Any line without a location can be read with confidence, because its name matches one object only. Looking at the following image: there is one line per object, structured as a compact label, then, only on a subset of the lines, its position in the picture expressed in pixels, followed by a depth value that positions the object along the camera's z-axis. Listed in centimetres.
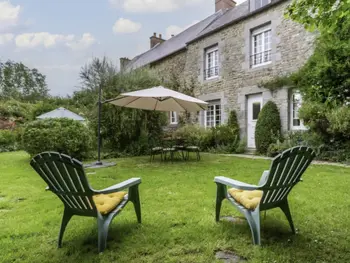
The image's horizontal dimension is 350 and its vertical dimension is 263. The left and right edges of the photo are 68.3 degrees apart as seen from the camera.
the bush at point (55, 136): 750
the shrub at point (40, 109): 1382
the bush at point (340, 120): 703
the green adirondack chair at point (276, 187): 218
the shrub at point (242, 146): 1026
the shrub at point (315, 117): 759
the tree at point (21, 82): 2475
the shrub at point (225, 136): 1070
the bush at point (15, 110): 1634
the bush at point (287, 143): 844
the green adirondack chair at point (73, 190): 204
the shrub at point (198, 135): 1100
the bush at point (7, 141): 1233
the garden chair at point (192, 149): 778
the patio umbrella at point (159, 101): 637
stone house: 920
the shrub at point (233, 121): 1089
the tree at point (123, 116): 950
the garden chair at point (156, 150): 774
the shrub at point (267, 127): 922
